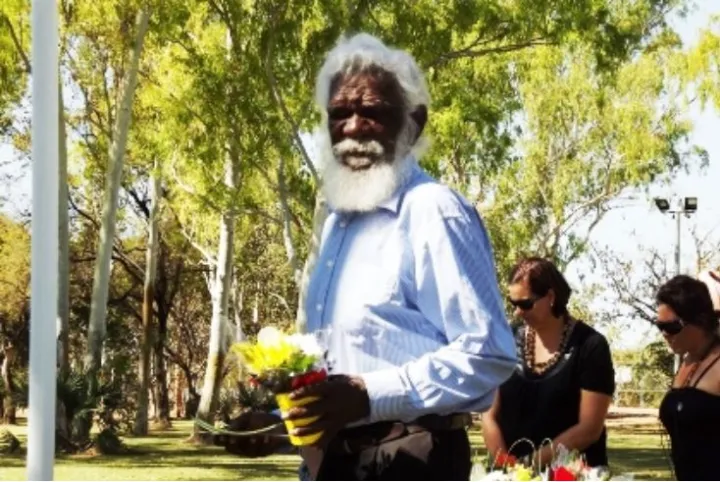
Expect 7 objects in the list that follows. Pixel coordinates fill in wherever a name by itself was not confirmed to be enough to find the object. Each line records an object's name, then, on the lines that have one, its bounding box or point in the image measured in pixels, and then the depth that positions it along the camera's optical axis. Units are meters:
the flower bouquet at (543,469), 3.54
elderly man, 2.25
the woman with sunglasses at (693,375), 4.68
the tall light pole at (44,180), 6.95
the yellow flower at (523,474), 3.53
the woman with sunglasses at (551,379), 4.52
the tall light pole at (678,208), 34.12
